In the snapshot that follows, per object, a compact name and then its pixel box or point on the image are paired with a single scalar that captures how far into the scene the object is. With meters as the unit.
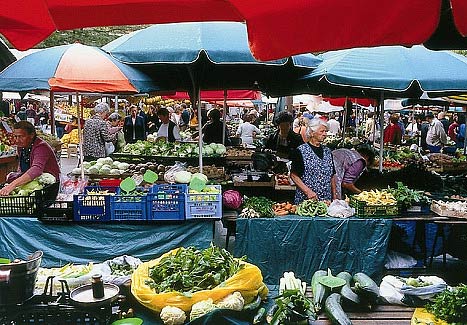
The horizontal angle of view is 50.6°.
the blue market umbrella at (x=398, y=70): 5.60
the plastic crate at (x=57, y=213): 5.64
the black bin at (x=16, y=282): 2.67
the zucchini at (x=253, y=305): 3.11
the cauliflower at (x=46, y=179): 5.80
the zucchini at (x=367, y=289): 3.35
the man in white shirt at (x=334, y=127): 19.31
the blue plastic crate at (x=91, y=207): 5.56
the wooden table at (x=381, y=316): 3.12
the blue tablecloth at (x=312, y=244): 5.64
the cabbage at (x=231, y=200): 6.03
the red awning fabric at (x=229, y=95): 15.85
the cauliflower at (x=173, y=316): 2.92
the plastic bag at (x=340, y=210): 5.64
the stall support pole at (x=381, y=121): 7.43
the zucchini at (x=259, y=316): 3.04
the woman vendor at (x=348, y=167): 6.42
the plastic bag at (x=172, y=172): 6.77
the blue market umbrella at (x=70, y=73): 5.46
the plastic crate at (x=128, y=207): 5.55
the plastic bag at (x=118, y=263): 3.42
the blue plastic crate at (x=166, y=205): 5.58
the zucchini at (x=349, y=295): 3.31
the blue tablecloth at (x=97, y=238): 5.66
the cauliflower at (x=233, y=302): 2.98
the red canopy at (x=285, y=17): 1.91
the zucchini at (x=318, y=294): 3.26
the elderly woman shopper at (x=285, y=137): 9.78
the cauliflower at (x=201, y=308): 2.91
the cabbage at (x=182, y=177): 6.37
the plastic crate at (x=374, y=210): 5.68
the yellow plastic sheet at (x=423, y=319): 3.03
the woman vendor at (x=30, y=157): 5.69
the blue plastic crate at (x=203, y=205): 5.63
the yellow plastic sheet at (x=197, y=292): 3.00
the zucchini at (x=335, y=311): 2.99
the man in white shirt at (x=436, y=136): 16.02
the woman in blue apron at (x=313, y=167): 5.73
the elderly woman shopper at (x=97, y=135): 10.22
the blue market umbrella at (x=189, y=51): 5.62
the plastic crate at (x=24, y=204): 5.61
